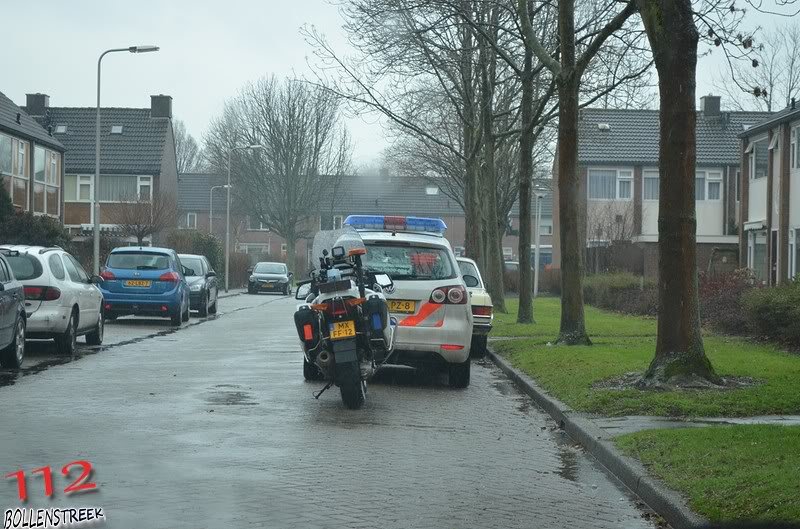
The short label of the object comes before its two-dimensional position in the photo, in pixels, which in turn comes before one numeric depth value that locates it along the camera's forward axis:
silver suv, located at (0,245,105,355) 17.86
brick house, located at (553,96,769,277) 58.78
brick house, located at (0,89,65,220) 46.97
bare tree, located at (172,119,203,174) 114.75
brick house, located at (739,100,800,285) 35.09
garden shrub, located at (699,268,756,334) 22.28
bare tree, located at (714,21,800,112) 14.00
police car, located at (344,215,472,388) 14.49
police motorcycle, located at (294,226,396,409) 12.15
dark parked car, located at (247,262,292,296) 58.38
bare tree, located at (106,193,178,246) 47.53
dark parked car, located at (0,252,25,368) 15.21
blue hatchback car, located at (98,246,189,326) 27.19
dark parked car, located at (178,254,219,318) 32.09
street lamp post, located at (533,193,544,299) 50.78
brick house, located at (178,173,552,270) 95.06
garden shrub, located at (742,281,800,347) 18.52
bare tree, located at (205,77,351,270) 72.81
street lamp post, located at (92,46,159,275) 34.59
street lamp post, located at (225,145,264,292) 56.69
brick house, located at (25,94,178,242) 65.75
